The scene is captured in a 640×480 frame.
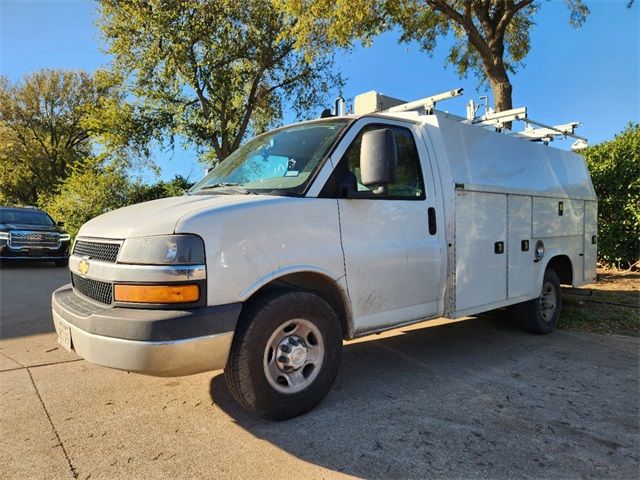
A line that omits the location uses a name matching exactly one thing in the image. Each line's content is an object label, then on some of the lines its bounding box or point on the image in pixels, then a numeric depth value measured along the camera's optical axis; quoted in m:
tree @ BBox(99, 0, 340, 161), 17.17
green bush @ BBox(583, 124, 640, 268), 9.98
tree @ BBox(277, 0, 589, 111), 11.84
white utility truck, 2.73
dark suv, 12.25
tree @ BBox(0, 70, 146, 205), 30.05
